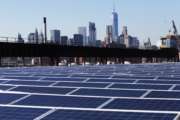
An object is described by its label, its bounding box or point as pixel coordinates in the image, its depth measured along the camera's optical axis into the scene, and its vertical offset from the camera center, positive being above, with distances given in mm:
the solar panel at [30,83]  13669 -872
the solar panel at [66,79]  15600 -825
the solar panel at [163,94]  10068 -1000
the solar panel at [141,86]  12239 -933
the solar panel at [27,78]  16424 -808
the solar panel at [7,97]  9327 -997
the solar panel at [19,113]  7570 -1139
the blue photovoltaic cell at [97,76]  17164 -779
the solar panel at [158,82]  13917 -876
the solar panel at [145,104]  8281 -1079
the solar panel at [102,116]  7358 -1153
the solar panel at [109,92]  10438 -980
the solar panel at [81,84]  12956 -898
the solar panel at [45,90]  11187 -946
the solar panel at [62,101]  8806 -1042
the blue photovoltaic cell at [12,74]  19184 -729
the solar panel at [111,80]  14543 -846
